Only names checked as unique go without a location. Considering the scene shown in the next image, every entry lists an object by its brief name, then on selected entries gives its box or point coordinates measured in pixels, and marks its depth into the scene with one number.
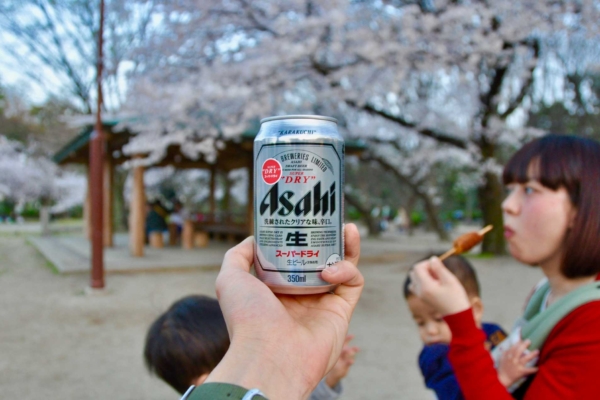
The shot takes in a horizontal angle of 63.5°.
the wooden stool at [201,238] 12.18
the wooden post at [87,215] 14.08
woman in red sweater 1.20
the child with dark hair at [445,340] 1.32
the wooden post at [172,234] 12.55
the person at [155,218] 11.85
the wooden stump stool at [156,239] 11.85
